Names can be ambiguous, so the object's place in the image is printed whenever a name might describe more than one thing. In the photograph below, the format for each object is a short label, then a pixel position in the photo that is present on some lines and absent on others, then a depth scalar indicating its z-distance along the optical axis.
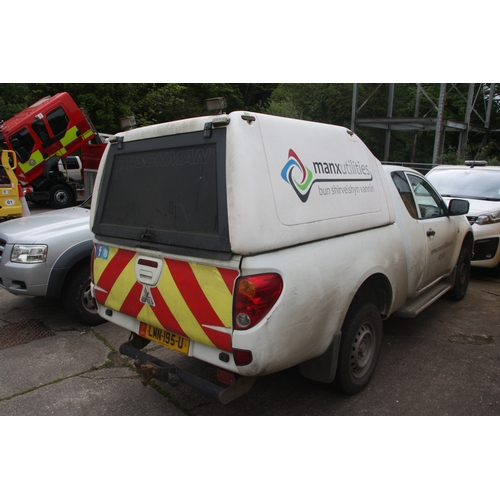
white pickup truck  2.38
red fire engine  13.12
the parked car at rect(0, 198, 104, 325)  4.27
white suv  6.39
